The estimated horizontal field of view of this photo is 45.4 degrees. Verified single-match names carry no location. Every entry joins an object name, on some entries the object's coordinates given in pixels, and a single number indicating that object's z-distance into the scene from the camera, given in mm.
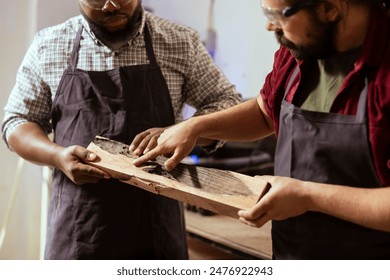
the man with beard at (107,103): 1199
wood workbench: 1459
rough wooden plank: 875
